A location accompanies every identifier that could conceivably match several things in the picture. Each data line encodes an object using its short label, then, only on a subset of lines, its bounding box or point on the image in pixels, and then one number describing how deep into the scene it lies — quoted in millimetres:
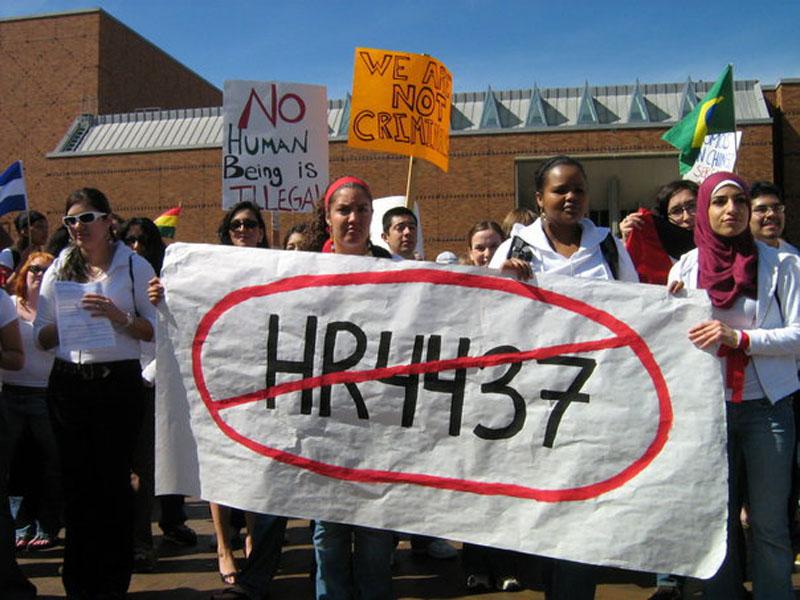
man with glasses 3969
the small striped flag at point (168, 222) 10242
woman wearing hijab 2717
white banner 2576
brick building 23766
